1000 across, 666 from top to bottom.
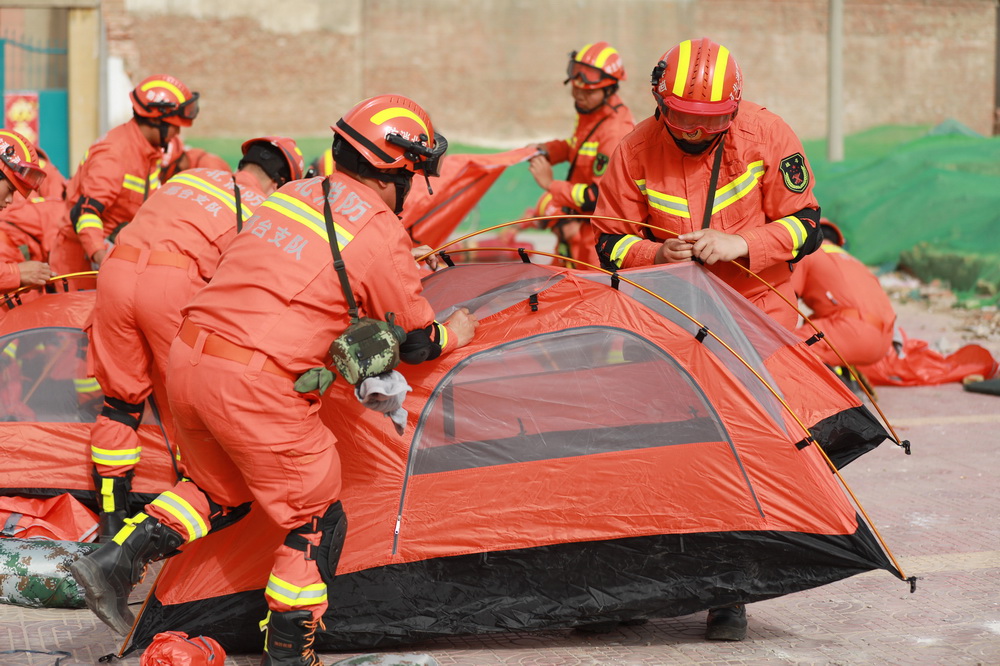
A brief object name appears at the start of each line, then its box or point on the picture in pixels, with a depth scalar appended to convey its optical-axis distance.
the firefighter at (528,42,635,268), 7.33
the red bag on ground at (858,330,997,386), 7.89
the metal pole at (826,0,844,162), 16.72
